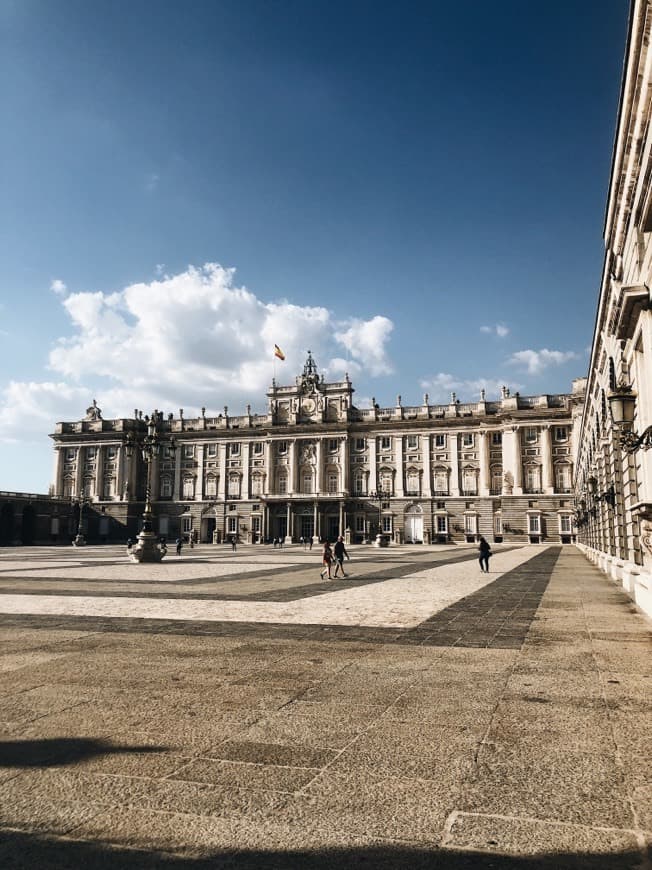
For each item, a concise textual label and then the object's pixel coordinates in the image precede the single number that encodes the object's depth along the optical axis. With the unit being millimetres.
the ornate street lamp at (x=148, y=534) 30984
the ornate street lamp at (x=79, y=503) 63688
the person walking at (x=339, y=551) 23391
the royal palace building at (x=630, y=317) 9883
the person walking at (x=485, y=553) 24541
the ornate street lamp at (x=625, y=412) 9844
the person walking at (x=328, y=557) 20875
